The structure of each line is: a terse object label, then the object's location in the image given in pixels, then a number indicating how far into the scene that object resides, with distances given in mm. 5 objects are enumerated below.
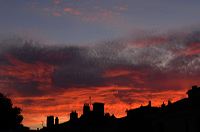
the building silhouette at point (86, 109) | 64669
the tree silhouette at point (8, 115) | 85938
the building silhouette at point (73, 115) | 71662
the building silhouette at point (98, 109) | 62112
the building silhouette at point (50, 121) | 76938
